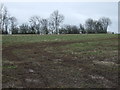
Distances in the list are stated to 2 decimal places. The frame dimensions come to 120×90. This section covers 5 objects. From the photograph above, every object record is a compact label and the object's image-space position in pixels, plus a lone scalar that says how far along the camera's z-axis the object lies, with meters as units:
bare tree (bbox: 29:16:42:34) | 54.65
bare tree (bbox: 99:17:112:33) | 64.36
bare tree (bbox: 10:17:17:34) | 54.02
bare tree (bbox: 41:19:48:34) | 55.59
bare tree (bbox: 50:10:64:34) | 57.83
